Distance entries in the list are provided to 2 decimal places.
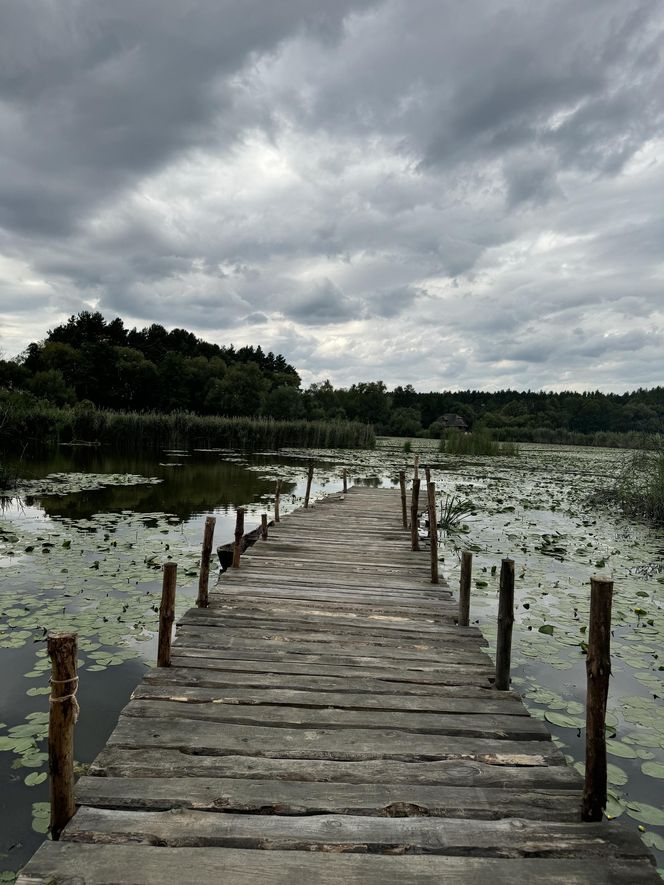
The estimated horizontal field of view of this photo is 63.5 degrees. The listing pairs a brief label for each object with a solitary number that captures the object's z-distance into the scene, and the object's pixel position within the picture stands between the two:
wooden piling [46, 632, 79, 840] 2.29
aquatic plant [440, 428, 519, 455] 31.31
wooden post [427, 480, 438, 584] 6.61
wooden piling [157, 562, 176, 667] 3.76
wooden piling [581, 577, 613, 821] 2.66
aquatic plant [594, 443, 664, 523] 12.87
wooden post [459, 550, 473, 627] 4.95
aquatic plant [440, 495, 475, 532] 12.07
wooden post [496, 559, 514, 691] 3.79
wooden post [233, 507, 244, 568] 6.74
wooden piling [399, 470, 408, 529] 10.66
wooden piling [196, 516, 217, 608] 5.17
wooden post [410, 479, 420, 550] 8.45
